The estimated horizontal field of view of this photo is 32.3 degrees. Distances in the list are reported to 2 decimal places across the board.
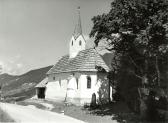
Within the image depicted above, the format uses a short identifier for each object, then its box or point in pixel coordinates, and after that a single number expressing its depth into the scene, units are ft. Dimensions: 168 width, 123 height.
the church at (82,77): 144.15
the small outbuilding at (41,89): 190.57
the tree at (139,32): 80.84
